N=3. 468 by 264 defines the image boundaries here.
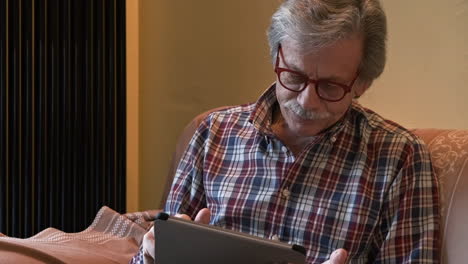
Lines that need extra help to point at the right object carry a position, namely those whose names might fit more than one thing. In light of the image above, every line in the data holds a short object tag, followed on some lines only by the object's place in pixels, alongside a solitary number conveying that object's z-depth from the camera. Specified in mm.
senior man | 1798
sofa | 1768
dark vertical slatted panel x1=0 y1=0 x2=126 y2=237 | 2495
